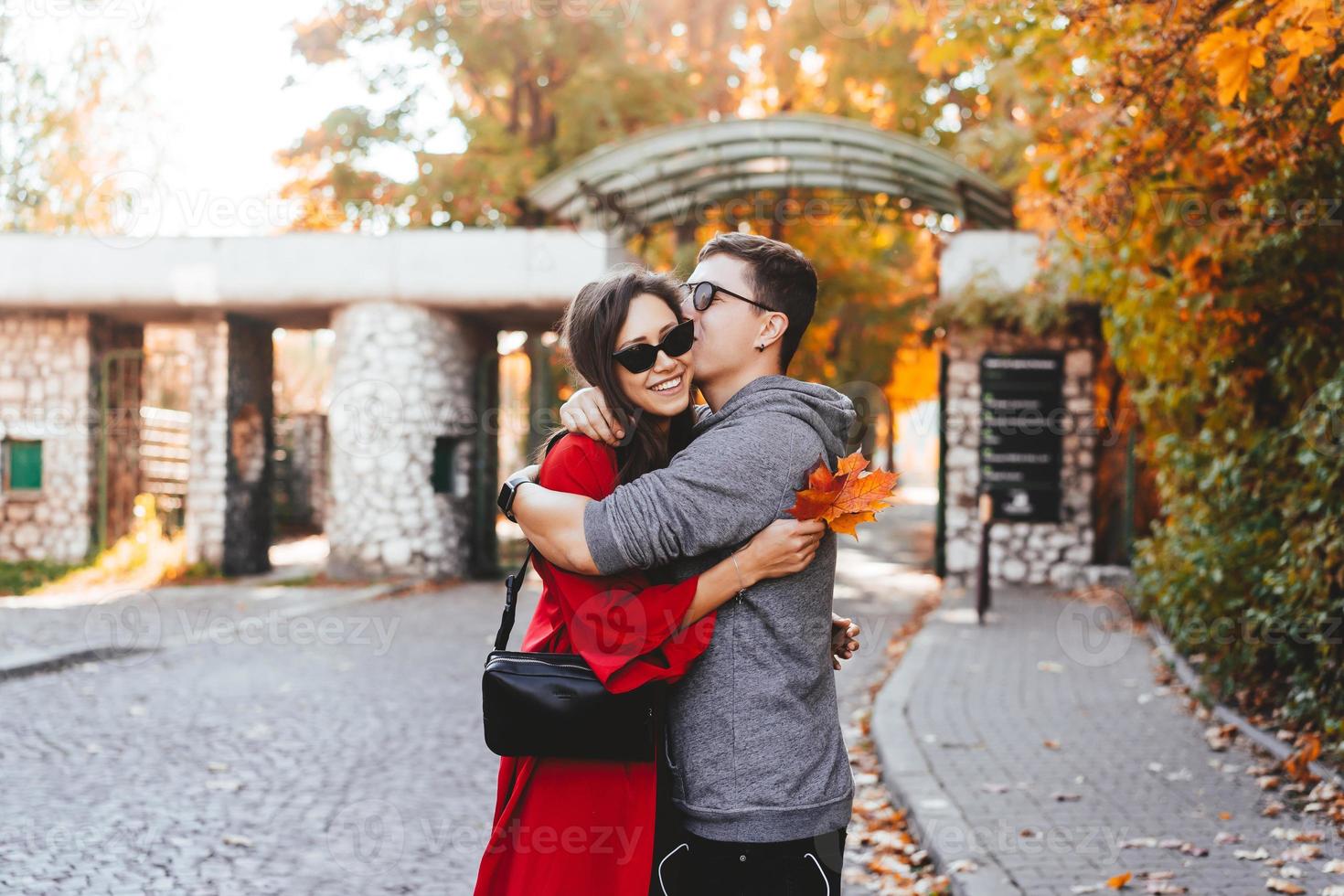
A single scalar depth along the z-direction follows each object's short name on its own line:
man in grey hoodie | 2.06
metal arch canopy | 12.62
